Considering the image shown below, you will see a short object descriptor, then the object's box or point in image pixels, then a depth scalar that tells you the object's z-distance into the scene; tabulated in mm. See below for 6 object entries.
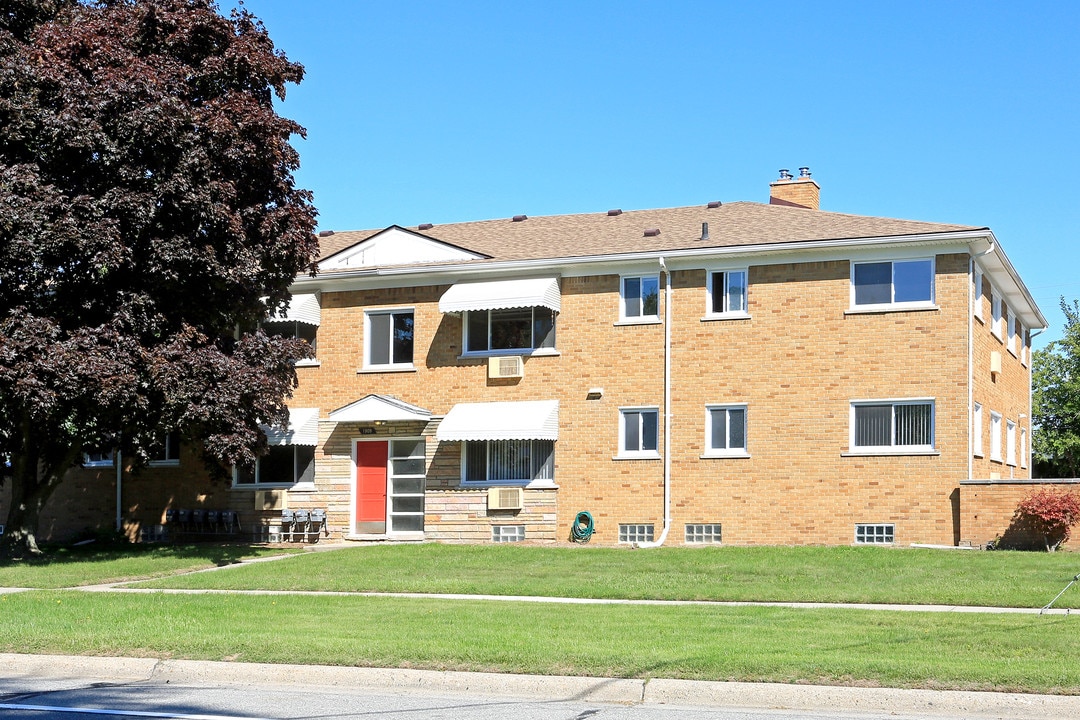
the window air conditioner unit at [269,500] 27312
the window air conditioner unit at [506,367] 25812
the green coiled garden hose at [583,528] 24984
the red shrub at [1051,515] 21469
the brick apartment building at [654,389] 23312
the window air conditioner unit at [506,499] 25547
